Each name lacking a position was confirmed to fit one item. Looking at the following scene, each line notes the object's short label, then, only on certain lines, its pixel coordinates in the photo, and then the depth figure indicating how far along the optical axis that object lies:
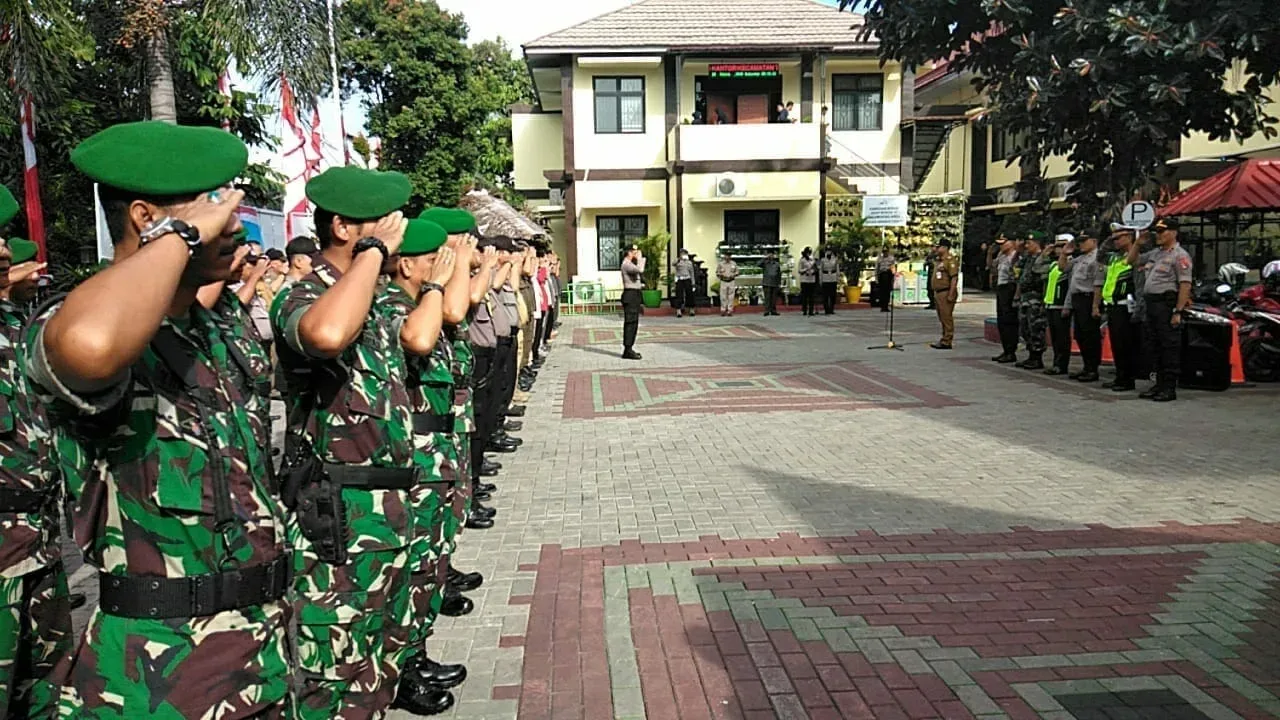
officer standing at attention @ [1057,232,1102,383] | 10.88
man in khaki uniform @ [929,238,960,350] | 14.27
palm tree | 10.48
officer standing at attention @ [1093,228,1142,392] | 10.19
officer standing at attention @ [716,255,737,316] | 22.72
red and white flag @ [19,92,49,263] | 9.32
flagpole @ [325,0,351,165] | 13.25
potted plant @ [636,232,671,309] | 23.50
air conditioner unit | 24.12
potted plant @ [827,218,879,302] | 23.89
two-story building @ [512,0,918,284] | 24.25
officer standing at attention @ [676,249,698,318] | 22.70
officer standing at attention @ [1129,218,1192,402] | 9.44
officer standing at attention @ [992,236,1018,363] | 12.83
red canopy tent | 13.74
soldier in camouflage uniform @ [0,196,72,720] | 2.55
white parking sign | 11.04
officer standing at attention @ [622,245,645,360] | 13.66
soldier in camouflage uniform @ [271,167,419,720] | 2.53
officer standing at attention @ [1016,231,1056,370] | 12.05
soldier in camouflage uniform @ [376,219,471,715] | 3.15
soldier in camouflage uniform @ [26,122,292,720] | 1.81
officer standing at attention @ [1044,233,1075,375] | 11.46
